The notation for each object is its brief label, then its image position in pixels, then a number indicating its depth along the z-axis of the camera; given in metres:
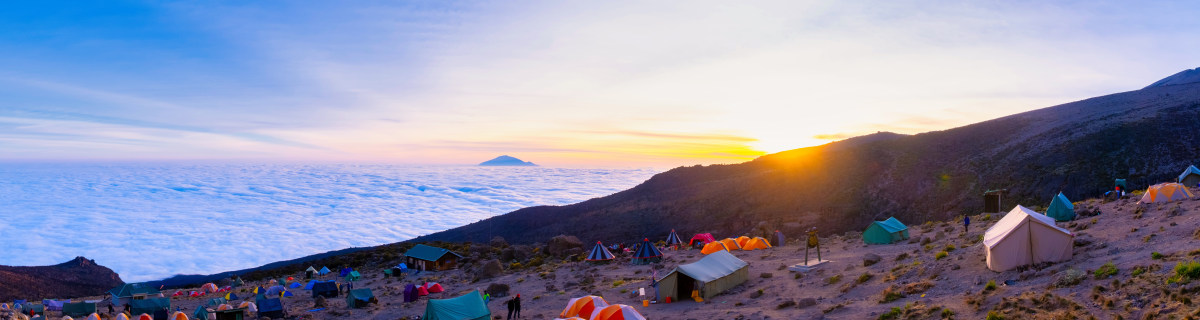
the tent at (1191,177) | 29.60
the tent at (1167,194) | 23.81
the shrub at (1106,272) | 13.72
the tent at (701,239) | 38.72
